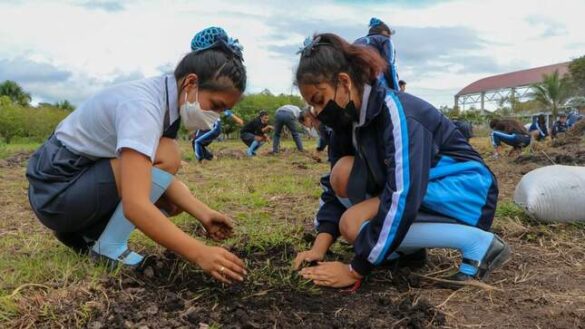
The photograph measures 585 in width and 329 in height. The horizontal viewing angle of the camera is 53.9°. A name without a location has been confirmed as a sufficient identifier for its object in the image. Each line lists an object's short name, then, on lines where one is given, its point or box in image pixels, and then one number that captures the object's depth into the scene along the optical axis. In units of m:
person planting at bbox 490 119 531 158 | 10.45
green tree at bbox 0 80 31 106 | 52.00
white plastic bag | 3.38
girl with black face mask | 2.19
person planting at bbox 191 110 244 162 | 9.71
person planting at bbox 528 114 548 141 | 15.76
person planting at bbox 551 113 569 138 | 17.86
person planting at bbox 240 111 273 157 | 12.05
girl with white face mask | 1.99
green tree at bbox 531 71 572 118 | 37.22
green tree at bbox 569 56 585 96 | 40.34
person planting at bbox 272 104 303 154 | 12.09
